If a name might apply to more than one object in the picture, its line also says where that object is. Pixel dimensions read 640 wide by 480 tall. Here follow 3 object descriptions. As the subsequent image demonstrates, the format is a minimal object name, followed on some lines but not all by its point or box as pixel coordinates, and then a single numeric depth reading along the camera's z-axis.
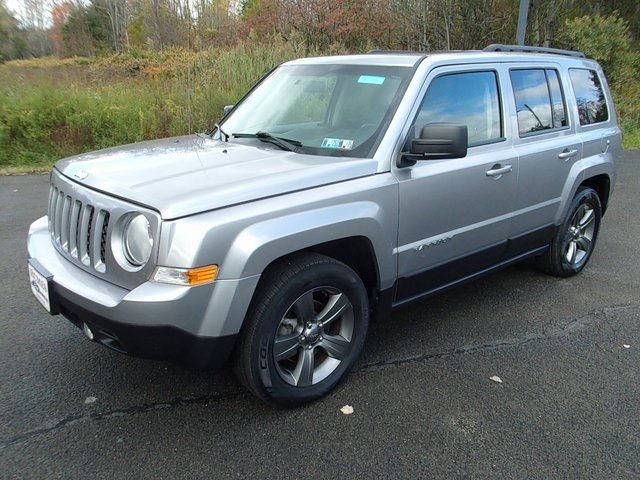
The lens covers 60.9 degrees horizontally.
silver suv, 2.43
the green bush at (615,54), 15.95
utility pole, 11.32
